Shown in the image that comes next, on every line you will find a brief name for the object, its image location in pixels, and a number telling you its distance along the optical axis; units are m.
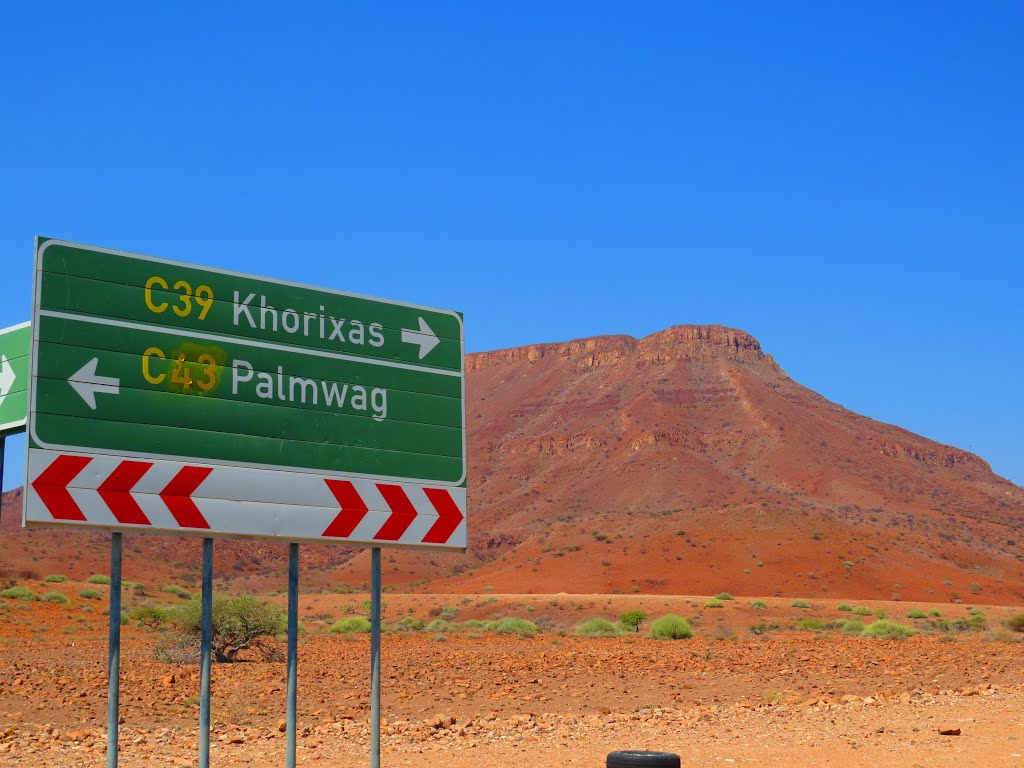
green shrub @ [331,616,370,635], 37.44
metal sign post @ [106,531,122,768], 6.38
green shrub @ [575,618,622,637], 37.40
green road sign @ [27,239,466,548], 6.70
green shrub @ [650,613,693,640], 33.78
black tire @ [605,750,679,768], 9.84
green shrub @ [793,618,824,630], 43.25
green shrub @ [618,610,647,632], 42.06
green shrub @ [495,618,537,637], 37.25
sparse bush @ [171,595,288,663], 24.05
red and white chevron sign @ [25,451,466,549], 6.57
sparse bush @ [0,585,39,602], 39.59
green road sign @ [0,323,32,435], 7.21
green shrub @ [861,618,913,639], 36.72
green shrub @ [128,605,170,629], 34.44
